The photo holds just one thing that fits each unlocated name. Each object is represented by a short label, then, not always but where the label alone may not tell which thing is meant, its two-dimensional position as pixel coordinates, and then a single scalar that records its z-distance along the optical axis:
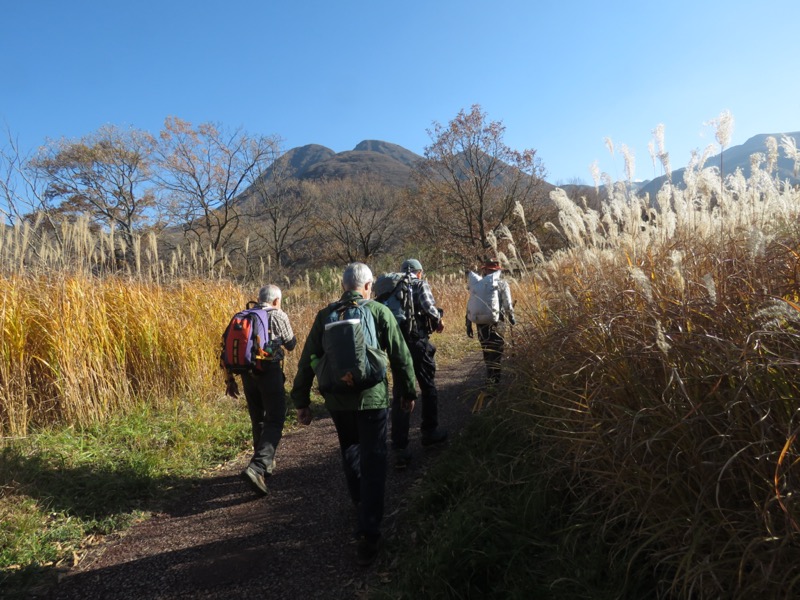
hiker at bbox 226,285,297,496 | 4.07
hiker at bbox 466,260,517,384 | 5.06
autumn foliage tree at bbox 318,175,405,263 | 32.31
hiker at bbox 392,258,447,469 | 4.38
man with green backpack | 2.82
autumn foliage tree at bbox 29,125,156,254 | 22.09
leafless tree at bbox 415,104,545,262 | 19.73
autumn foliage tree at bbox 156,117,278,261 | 24.31
